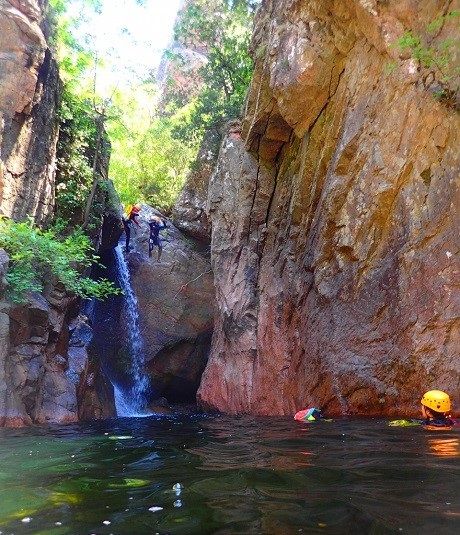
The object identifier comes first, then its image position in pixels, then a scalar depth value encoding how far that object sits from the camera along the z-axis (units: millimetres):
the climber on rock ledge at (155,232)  19736
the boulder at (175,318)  18703
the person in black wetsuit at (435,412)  7254
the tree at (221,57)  18875
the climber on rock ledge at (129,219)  19234
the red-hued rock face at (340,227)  9148
